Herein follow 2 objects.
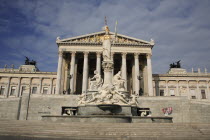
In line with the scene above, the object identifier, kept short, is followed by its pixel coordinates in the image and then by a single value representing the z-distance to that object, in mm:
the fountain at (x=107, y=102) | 13680
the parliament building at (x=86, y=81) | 28031
